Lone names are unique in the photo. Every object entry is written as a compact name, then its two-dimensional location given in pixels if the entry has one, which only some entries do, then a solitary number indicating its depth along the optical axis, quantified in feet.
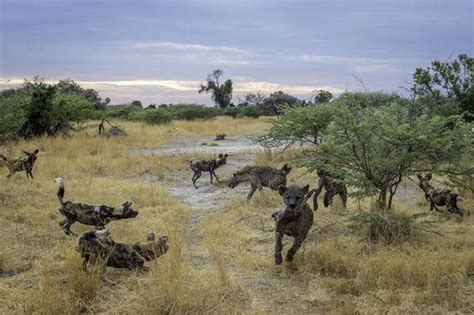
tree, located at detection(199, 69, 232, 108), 231.30
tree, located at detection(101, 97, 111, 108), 196.13
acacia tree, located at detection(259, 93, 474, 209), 27.71
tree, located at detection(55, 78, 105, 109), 126.33
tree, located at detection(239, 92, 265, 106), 199.12
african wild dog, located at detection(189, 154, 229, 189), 47.60
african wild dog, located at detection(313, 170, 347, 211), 33.65
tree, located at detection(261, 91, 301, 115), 96.43
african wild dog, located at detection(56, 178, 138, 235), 27.53
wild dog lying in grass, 21.06
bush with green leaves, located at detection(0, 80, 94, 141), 82.48
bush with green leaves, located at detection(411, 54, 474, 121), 65.92
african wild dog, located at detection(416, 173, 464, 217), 32.89
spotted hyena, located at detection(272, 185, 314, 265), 23.34
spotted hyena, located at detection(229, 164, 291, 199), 37.47
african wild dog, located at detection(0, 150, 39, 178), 43.93
